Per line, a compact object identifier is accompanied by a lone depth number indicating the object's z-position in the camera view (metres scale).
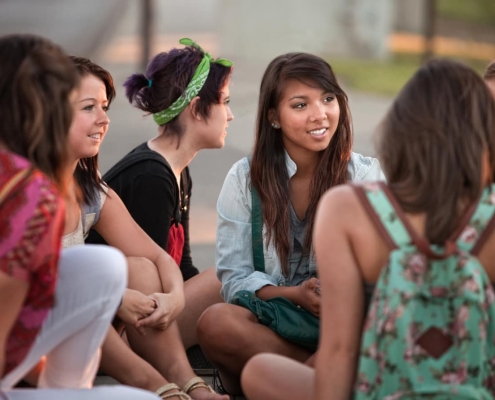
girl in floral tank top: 4.36
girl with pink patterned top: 4.17
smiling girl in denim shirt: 6.92
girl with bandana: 6.31
